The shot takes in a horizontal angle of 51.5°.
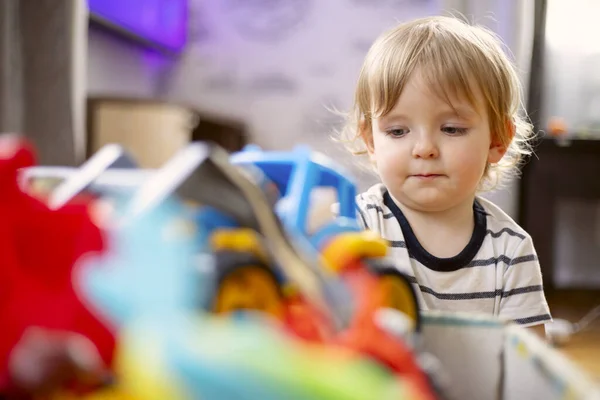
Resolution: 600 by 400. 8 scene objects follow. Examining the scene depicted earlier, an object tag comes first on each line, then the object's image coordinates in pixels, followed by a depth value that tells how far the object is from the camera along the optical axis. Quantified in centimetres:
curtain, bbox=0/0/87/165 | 170
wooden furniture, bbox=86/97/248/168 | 215
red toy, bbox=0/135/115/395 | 25
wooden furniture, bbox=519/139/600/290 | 238
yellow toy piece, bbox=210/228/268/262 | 30
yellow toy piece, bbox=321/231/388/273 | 38
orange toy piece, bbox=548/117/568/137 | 251
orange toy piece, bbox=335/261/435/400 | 29
